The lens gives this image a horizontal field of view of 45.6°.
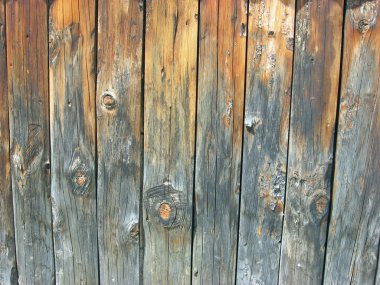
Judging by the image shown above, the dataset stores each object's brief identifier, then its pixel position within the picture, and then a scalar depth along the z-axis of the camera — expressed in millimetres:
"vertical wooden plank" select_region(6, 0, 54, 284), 2219
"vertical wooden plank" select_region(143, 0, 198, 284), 2098
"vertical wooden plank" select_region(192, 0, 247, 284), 2066
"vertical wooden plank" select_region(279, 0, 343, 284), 2010
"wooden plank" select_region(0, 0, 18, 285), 2283
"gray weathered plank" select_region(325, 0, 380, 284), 2002
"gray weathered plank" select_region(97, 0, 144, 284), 2127
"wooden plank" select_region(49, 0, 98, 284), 2166
